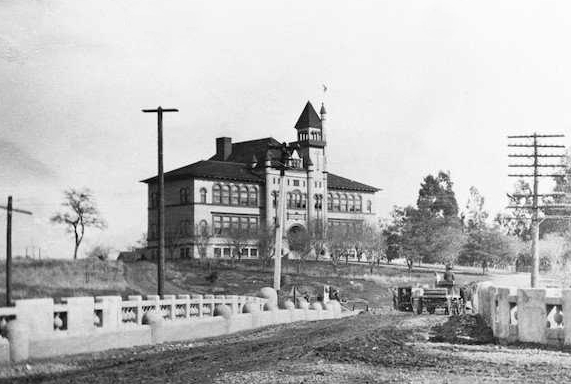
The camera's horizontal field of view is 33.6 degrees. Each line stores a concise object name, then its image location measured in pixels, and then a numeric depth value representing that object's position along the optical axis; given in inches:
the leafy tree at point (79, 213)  3282.5
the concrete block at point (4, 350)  766.5
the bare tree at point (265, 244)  4224.9
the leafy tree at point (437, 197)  5162.4
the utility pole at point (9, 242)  1800.0
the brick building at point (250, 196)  4431.6
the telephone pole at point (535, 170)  2724.9
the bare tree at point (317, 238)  4566.9
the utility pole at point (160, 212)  1517.0
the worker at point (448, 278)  2067.5
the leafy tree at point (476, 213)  5566.4
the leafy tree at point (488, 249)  5002.5
